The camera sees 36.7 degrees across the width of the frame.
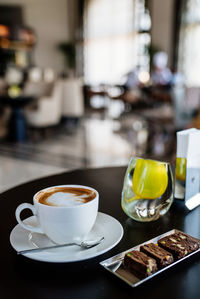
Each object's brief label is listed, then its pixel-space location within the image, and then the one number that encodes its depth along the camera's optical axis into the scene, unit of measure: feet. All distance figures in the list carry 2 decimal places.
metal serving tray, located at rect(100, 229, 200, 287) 1.59
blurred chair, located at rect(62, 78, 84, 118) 17.20
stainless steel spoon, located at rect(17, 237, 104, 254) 1.75
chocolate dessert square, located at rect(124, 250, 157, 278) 1.63
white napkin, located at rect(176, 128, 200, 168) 2.46
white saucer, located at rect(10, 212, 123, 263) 1.73
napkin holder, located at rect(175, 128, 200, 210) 2.48
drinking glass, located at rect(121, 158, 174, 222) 2.25
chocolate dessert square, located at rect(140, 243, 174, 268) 1.71
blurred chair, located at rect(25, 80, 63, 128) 15.38
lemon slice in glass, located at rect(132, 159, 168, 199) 2.23
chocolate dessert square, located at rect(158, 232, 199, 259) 1.80
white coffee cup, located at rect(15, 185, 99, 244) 1.76
